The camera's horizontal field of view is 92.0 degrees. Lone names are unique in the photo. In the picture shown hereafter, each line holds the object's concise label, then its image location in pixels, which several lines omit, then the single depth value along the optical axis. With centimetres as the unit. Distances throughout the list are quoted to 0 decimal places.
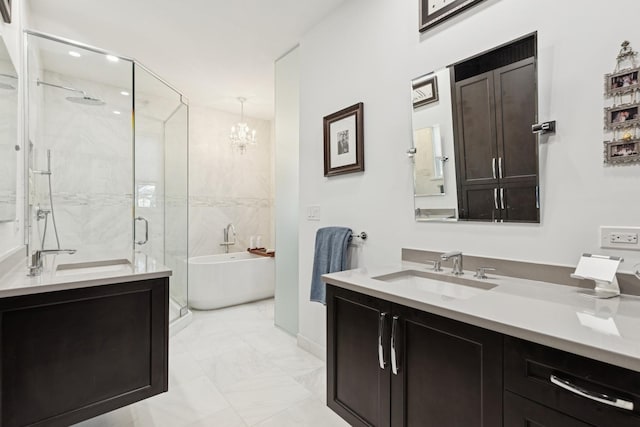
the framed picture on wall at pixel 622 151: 110
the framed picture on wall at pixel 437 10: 160
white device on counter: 107
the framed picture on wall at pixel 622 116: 110
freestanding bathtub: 371
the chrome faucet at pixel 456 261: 151
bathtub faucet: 477
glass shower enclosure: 285
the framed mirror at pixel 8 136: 159
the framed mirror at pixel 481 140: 136
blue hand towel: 222
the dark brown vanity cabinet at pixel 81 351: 129
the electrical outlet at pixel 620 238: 110
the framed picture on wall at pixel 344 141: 218
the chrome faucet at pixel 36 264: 154
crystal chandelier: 436
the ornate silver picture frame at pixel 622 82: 110
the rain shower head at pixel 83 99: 314
